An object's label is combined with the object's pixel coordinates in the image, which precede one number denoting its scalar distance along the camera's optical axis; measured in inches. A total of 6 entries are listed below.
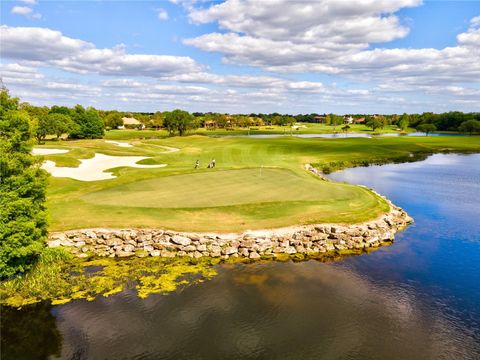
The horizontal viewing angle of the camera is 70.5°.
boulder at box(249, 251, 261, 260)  962.1
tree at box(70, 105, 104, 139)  4945.9
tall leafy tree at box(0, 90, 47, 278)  730.2
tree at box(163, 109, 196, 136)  6067.9
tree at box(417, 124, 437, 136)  7667.3
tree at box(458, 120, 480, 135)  7097.4
